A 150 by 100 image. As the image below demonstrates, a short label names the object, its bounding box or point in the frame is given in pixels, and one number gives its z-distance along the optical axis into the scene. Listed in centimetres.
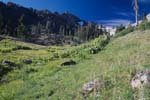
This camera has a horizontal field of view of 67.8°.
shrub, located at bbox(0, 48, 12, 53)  2277
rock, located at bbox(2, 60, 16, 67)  1305
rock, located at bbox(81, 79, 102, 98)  548
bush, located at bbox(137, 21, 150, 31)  1721
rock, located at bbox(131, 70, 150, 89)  486
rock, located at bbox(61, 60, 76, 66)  1113
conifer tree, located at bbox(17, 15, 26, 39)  4877
